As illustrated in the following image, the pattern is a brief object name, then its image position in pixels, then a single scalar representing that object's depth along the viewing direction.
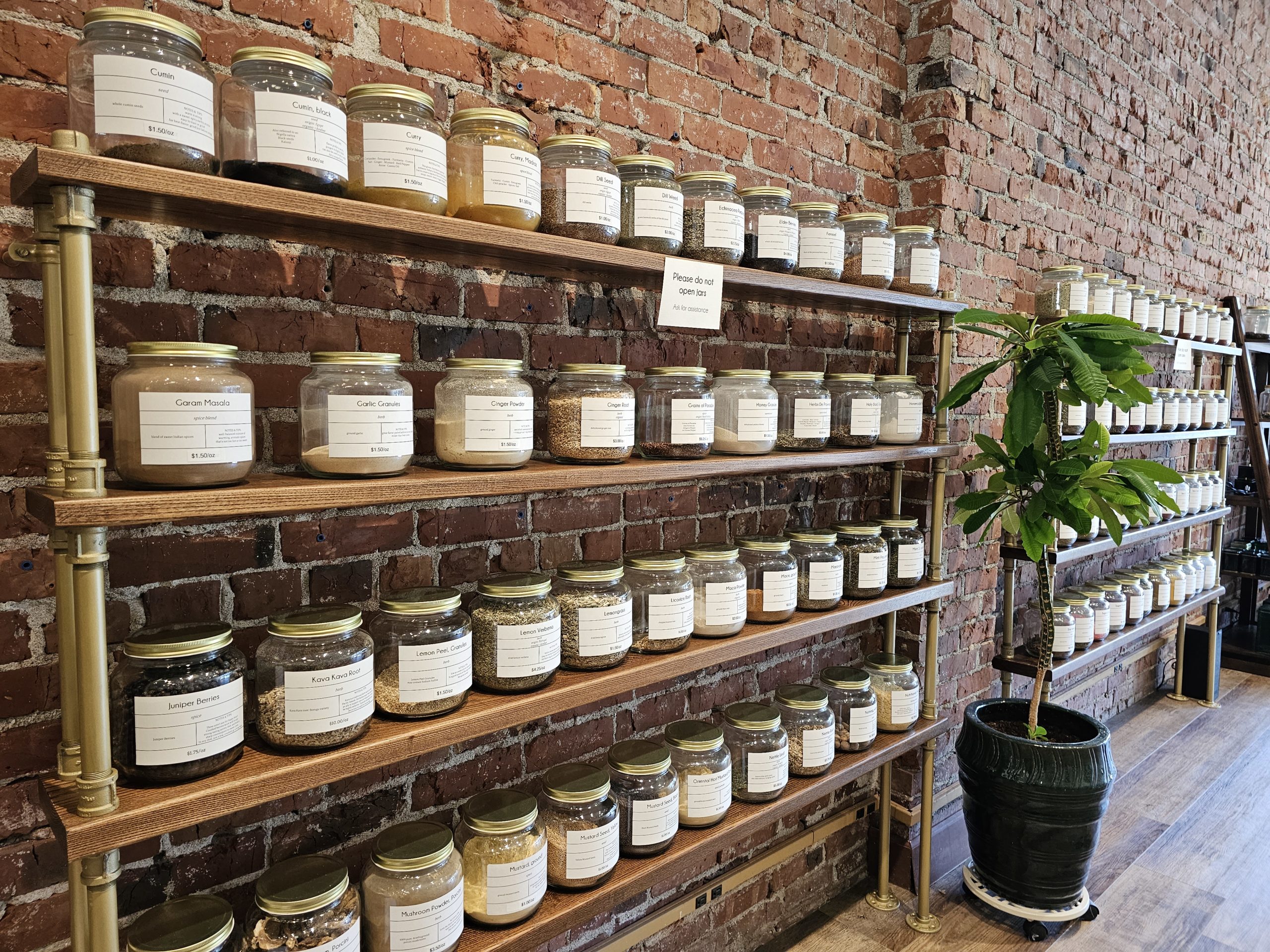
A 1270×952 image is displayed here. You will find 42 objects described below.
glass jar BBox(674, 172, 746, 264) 1.38
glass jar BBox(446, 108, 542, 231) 1.10
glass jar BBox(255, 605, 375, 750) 0.99
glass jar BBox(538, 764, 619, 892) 1.29
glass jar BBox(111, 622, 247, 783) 0.88
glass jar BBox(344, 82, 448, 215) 1.00
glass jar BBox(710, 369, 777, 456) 1.48
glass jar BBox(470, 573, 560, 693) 1.20
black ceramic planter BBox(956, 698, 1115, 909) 1.85
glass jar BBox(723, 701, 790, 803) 1.60
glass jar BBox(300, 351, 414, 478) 0.99
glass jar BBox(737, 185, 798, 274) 1.48
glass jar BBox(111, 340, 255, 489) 0.84
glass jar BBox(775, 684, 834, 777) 1.71
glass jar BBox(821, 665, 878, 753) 1.81
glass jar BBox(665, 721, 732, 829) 1.50
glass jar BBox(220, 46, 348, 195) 0.90
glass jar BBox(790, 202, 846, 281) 1.56
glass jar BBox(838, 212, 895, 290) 1.68
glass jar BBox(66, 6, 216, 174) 0.79
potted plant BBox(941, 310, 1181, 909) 1.78
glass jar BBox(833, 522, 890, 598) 1.78
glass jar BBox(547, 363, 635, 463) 1.26
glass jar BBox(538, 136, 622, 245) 1.20
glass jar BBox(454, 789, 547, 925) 1.19
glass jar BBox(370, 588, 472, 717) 1.10
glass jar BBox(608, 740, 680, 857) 1.40
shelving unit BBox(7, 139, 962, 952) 0.79
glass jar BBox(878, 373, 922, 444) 1.82
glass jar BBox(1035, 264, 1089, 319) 2.35
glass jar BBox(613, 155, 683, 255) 1.29
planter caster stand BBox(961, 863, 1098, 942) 1.92
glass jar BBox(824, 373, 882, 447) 1.70
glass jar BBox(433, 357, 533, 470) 1.12
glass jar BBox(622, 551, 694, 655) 1.41
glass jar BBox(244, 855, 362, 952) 1.00
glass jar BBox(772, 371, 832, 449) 1.60
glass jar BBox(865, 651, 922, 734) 1.91
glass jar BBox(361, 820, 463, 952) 1.09
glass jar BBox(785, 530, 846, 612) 1.68
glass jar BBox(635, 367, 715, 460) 1.38
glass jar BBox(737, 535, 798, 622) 1.59
